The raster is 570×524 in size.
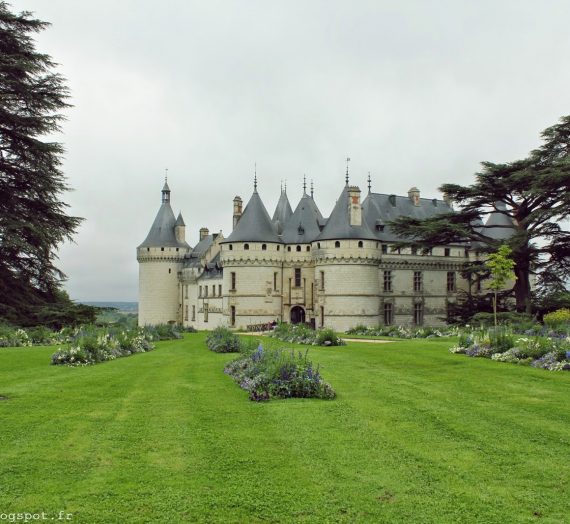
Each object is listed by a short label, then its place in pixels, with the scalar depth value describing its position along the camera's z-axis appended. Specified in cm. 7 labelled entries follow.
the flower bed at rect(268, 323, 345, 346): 2230
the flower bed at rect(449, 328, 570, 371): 1408
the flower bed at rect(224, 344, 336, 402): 1052
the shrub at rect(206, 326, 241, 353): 2056
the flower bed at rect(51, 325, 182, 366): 1545
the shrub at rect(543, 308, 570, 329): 2600
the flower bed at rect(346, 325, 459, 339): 2711
